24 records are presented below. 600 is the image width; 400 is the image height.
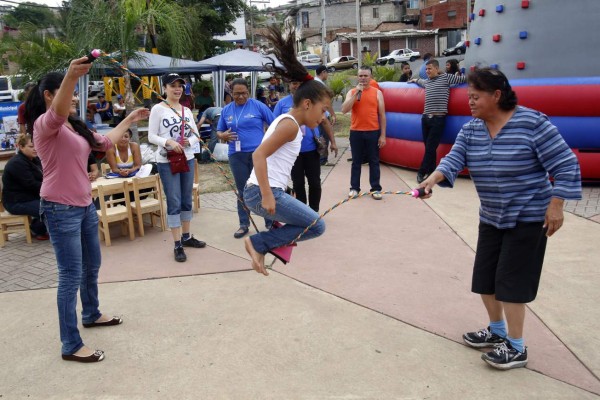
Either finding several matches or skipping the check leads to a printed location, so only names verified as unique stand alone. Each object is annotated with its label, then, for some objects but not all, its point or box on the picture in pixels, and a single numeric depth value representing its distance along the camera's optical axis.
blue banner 15.06
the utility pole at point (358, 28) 25.66
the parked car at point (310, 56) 49.17
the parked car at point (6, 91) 24.95
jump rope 3.48
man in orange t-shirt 7.55
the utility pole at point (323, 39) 34.13
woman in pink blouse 3.34
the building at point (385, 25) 57.00
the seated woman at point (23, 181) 6.27
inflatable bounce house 7.68
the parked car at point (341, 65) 45.34
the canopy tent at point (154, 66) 13.63
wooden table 6.25
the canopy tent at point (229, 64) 16.38
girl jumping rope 3.58
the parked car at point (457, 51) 44.94
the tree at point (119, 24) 11.45
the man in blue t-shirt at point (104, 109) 19.80
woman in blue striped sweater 3.07
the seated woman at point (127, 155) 6.97
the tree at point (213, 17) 28.72
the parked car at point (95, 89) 29.28
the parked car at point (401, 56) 44.28
